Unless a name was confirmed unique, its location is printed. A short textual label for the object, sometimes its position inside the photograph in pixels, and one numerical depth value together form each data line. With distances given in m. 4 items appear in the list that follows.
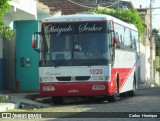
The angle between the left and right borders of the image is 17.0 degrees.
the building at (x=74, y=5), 61.51
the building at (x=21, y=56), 28.09
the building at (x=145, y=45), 62.93
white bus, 20.92
